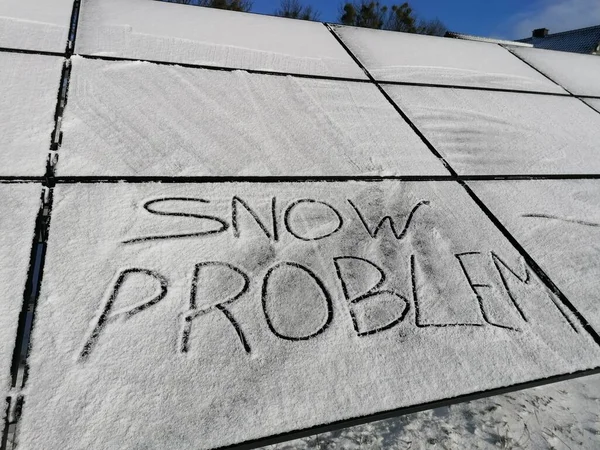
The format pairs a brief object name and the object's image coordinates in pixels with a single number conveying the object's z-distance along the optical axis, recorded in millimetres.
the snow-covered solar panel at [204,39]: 2178
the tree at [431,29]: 22428
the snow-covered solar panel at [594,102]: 2678
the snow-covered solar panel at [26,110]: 1396
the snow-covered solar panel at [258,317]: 913
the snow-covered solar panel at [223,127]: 1560
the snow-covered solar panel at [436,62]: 2582
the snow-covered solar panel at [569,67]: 2941
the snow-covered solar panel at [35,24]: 1986
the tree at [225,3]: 15534
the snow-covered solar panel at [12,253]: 947
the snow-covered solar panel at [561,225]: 1420
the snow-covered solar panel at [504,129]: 1986
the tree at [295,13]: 18500
